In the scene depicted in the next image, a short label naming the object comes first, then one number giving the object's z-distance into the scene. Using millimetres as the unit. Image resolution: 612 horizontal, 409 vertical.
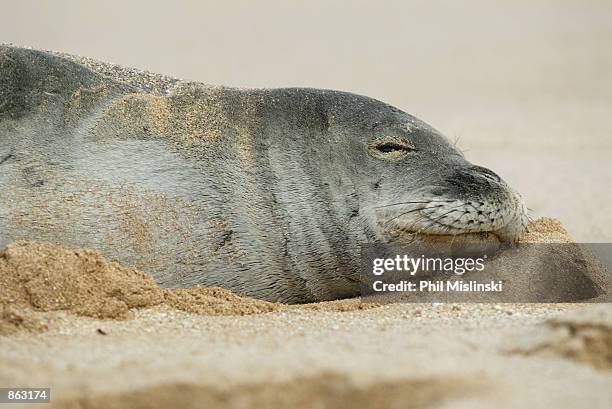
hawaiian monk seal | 9359
